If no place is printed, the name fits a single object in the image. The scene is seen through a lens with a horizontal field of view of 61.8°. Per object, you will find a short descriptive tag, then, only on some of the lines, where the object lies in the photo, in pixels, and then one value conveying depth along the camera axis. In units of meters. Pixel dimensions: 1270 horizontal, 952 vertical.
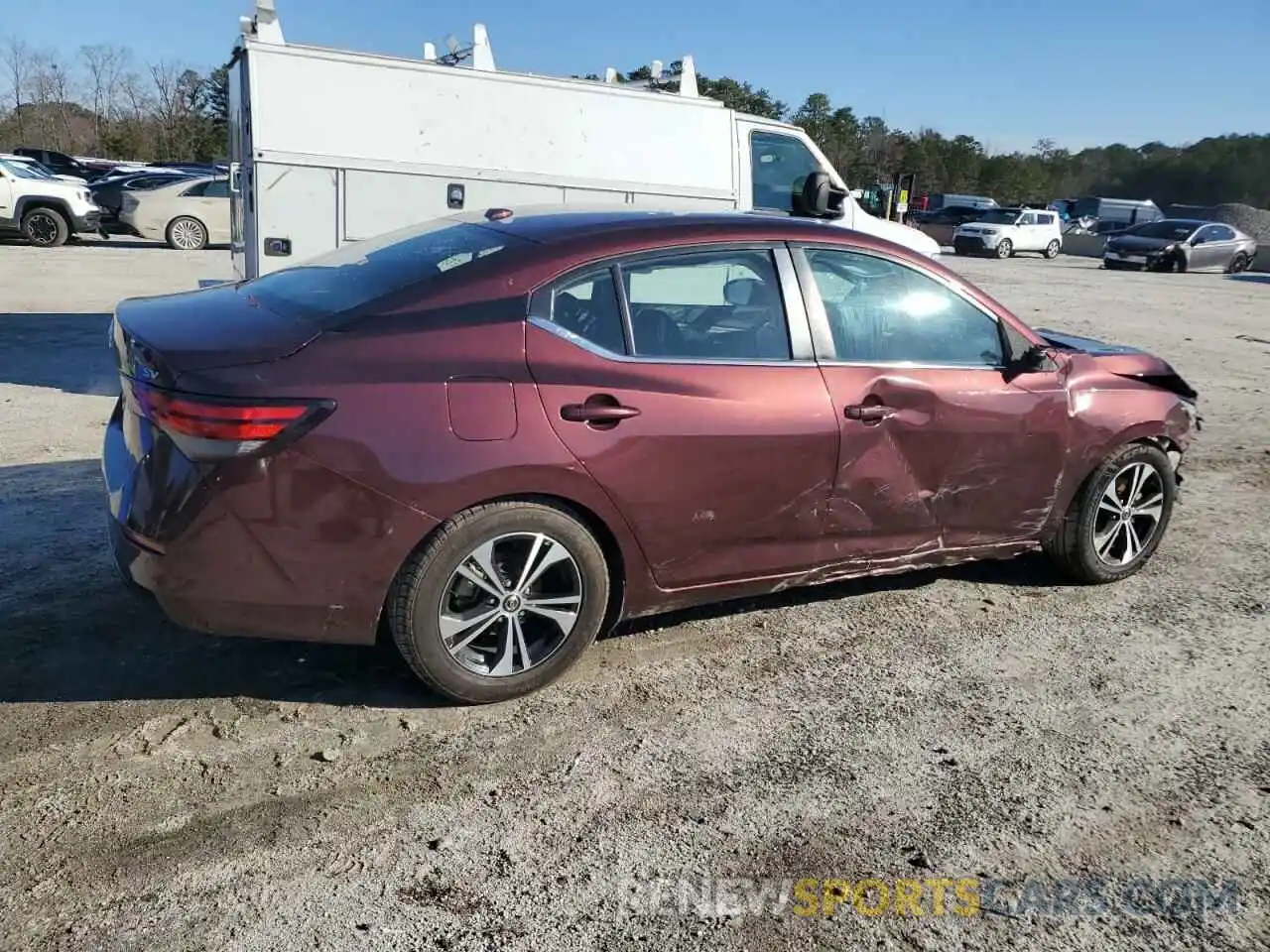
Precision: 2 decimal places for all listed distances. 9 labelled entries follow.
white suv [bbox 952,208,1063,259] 33.50
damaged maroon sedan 3.22
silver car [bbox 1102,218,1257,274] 30.52
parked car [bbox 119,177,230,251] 20.91
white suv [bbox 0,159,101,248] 19.62
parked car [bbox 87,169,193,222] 21.48
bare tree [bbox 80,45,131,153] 68.44
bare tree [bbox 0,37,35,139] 62.84
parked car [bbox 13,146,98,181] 34.94
